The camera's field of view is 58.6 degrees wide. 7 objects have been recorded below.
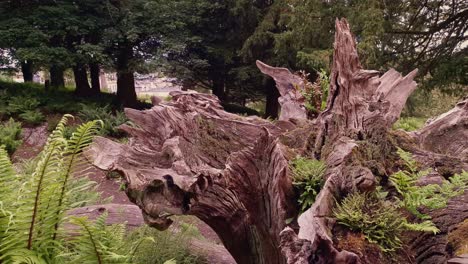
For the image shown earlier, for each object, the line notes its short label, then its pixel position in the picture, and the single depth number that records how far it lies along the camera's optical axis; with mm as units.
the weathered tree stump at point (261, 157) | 2772
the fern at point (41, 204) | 2680
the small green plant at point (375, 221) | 2381
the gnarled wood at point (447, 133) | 4504
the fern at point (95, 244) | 2786
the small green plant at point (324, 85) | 5259
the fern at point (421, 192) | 2641
